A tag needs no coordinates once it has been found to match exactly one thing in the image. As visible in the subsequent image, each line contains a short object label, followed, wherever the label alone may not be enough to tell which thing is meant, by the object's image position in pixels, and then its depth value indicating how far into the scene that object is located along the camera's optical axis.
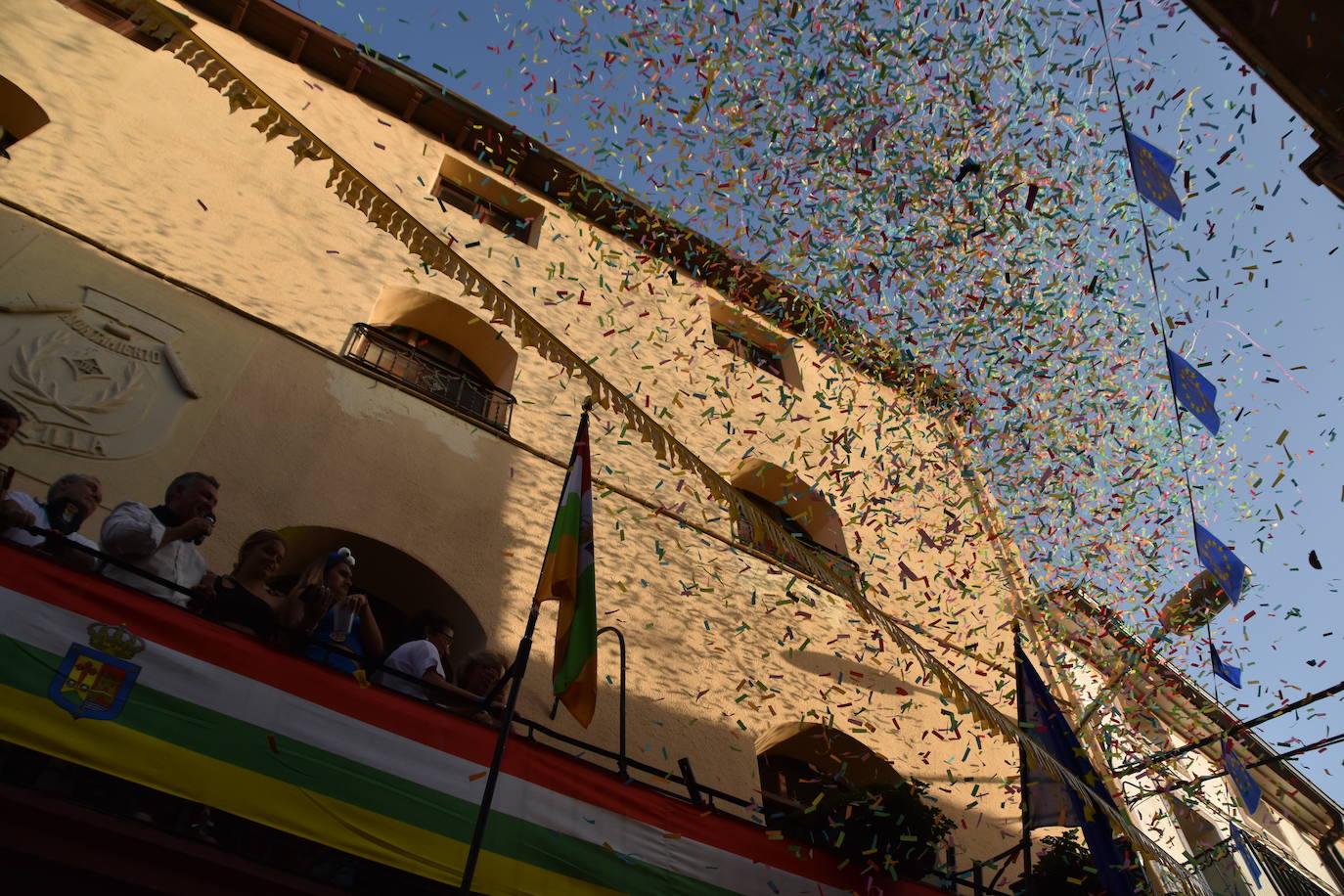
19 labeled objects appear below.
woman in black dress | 4.71
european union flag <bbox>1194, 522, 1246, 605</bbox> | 8.86
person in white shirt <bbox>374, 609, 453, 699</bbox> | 5.46
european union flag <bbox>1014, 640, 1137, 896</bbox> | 6.39
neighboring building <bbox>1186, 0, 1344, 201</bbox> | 5.21
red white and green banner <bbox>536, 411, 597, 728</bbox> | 5.15
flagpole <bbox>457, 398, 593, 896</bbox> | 4.05
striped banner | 3.92
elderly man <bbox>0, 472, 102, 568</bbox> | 4.42
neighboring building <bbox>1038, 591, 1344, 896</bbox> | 11.63
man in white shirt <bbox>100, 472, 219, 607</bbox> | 4.72
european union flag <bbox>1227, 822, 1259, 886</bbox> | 11.90
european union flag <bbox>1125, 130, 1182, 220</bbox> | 7.64
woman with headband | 5.09
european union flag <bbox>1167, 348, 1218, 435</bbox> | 8.45
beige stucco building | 6.59
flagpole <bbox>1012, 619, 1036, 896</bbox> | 6.53
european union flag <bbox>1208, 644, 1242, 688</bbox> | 9.04
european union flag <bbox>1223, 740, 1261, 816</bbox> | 8.73
